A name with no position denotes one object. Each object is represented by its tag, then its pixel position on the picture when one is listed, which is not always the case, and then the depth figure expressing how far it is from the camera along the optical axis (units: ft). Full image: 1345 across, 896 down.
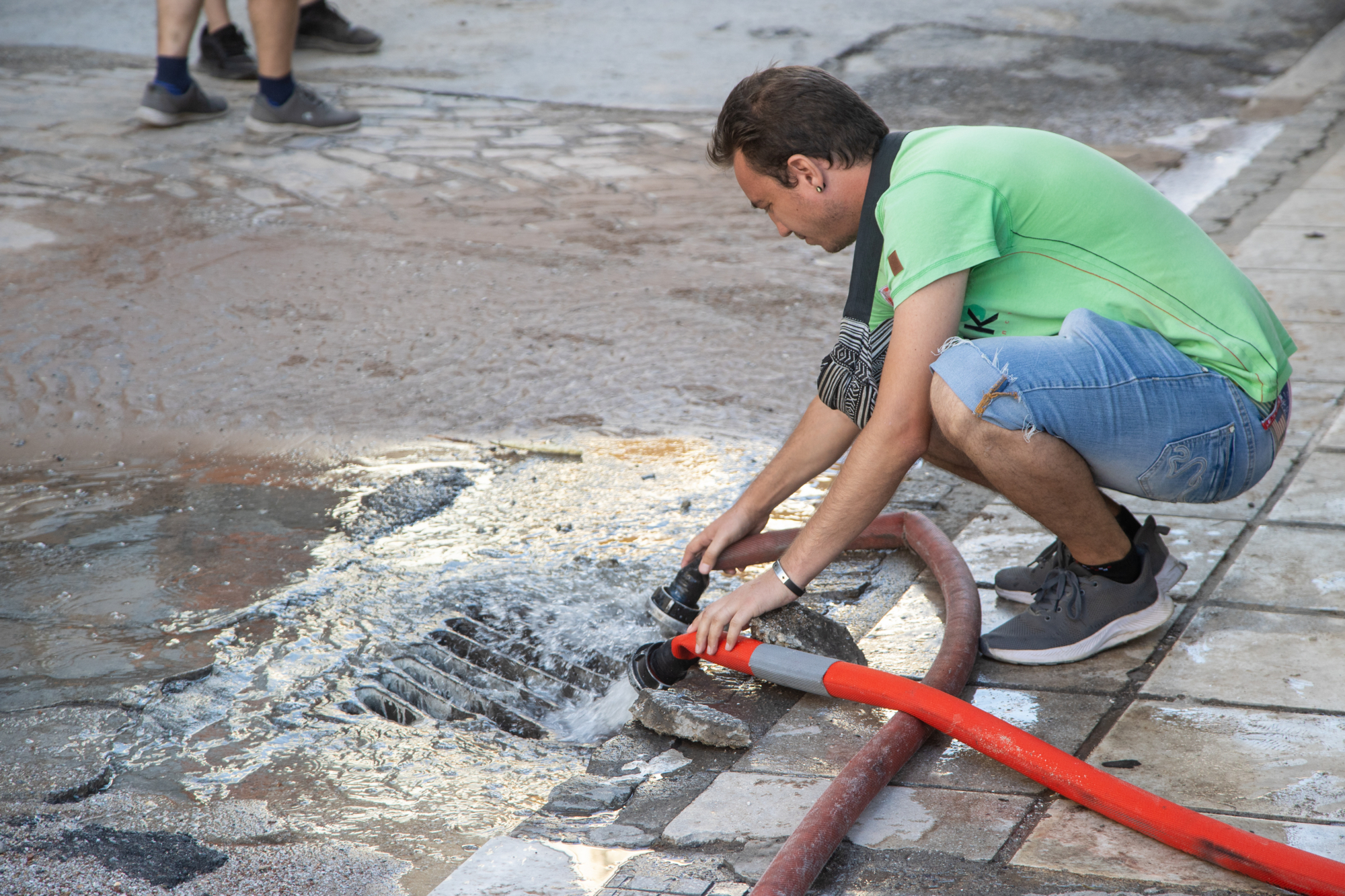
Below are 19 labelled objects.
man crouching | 15.16
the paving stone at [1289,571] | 18.31
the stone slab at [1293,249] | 32.40
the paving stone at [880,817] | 13.70
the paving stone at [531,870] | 13.14
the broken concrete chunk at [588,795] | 15.02
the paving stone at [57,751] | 15.48
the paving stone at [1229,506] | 21.03
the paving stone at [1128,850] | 12.80
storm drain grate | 17.80
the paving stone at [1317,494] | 20.62
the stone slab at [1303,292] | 29.32
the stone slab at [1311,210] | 35.45
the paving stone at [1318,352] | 26.16
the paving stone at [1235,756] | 13.99
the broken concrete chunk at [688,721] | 15.84
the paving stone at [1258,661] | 16.06
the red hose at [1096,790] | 12.15
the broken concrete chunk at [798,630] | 16.90
